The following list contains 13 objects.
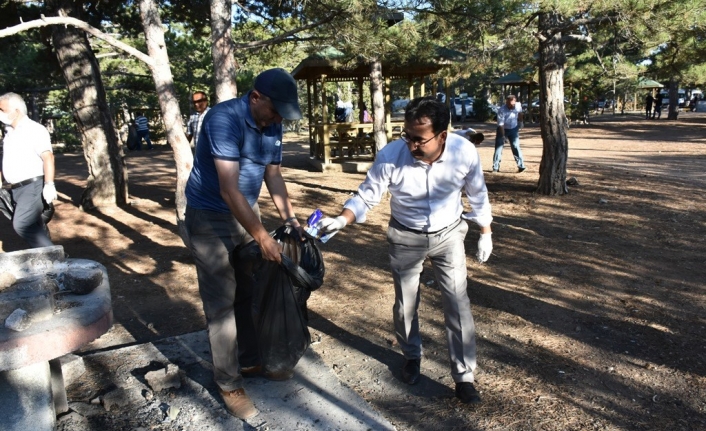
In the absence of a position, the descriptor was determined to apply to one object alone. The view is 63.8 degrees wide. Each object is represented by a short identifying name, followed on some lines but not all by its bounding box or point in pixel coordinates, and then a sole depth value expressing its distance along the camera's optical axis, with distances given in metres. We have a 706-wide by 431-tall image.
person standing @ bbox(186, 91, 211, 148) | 7.20
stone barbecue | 2.11
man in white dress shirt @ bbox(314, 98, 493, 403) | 3.00
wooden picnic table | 13.87
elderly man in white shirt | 4.60
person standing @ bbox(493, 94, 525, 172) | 11.38
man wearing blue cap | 2.68
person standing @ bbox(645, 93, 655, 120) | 28.69
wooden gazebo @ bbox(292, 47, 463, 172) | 13.22
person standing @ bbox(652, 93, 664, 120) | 28.03
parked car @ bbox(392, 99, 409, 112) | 41.88
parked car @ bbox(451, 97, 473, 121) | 34.62
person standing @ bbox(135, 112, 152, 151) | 21.75
